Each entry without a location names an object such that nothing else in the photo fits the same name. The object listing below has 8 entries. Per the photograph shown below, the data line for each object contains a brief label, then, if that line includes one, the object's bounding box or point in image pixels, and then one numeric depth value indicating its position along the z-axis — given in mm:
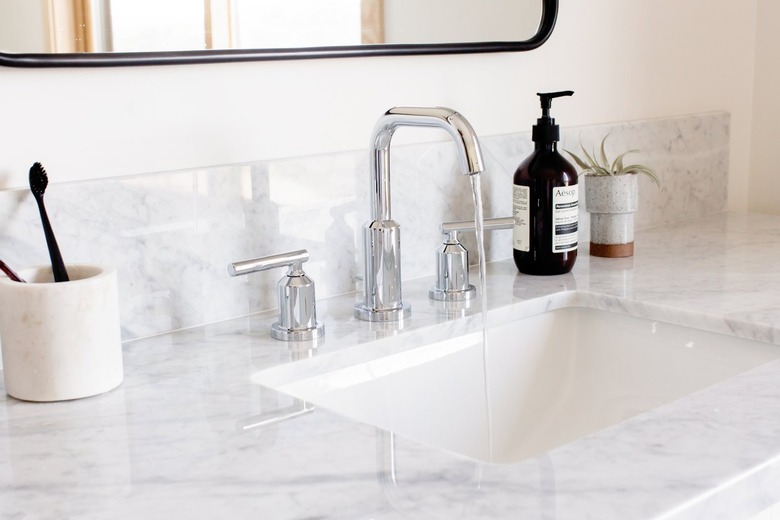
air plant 1399
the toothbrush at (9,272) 889
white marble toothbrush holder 844
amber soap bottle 1273
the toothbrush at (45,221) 906
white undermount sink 1054
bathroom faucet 1106
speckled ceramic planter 1369
